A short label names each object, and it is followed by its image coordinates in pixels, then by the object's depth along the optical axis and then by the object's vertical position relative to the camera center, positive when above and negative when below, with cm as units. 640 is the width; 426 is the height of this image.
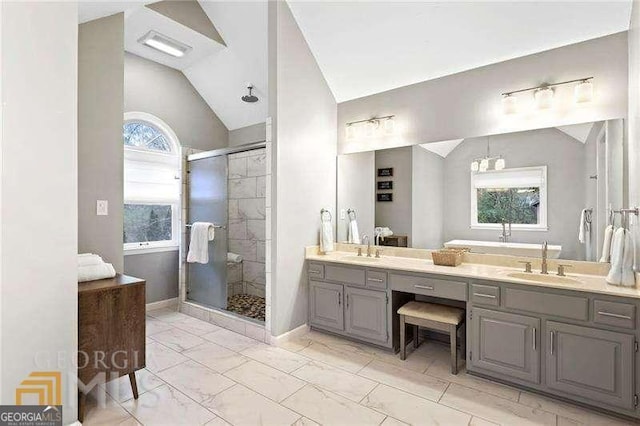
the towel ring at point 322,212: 356 +2
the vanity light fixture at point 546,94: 241 +95
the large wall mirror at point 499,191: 241 +20
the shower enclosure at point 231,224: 382 -12
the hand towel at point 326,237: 344 -25
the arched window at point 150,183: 390 +40
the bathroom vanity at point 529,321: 193 -77
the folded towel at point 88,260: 214 -30
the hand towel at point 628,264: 203 -33
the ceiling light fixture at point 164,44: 347 +194
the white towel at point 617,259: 205 -30
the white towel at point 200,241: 377 -32
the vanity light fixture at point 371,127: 343 +97
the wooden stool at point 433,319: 251 -86
